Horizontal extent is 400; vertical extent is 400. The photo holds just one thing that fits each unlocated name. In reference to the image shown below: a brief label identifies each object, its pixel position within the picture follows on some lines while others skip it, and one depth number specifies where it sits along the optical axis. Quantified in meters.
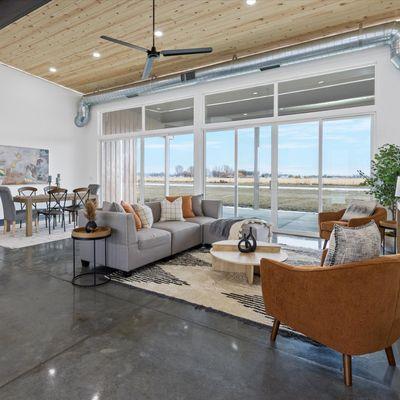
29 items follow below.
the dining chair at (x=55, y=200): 6.39
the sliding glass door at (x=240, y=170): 6.64
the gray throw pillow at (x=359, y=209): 4.73
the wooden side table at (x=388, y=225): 4.31
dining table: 5.91
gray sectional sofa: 3.59
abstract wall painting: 7.44
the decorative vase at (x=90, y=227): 3.45
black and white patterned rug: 2.80
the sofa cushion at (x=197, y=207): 5.75
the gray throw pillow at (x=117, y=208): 3.87
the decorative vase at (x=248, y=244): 3.47
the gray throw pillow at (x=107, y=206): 3.94
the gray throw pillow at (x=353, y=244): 1.77
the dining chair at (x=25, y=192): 6.56
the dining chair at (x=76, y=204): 6.78
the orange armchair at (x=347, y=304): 1.65
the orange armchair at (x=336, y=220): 4.29
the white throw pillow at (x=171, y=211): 5.10
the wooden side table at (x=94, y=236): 3.33
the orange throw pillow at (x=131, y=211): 4.12
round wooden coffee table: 3.20
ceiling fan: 3.83
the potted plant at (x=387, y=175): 4.66
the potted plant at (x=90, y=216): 3.40
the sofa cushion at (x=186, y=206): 5.45
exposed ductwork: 4.59
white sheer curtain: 8.87
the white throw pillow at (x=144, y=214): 4.35
